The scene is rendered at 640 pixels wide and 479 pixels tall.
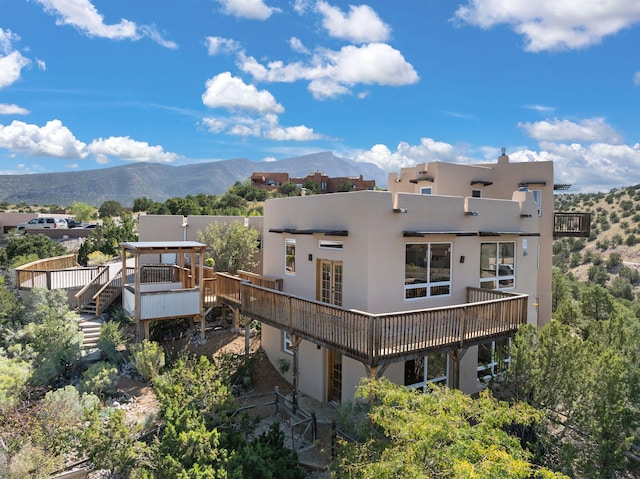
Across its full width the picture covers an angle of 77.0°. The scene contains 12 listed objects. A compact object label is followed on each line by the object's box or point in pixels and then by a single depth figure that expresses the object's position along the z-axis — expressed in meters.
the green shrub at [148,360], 12.83
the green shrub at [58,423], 9.32
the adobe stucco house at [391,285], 9.50
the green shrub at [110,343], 13.63
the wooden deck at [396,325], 8.76
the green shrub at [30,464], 8.10
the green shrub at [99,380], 11.75
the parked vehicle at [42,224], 41.85
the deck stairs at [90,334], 13.81
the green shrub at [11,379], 10.17
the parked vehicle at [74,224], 46.51
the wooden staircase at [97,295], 16.33
